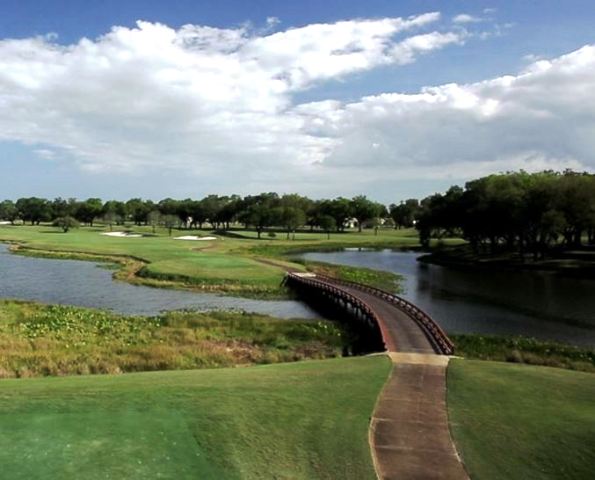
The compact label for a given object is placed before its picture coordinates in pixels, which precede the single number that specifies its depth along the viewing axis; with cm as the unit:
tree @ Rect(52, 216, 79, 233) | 18316
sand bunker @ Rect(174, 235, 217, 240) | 14896
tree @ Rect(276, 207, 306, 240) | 17338
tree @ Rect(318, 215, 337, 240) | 18225
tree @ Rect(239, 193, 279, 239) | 18162
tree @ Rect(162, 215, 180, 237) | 19550
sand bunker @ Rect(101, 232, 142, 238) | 15475
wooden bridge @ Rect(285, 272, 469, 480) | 1472
